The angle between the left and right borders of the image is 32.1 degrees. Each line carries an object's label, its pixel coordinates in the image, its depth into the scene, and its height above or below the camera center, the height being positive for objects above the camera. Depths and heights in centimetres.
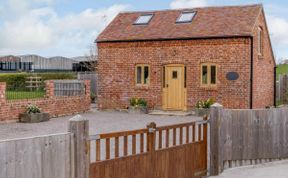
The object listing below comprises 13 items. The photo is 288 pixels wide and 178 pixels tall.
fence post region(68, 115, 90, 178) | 676 -80
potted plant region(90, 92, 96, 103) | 3247 -79
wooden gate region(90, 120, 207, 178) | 757 -127
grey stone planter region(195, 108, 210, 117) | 2358 -118
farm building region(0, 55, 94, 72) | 5261 +239
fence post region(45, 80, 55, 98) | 2340 -11
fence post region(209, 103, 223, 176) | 1065 -113
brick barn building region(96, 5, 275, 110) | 2388 +138
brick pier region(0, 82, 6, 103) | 2030 -26
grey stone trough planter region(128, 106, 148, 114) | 2516 -121
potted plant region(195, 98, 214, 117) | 2364 -99
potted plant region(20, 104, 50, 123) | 2094 -124
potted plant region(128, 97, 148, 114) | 2517 -101
